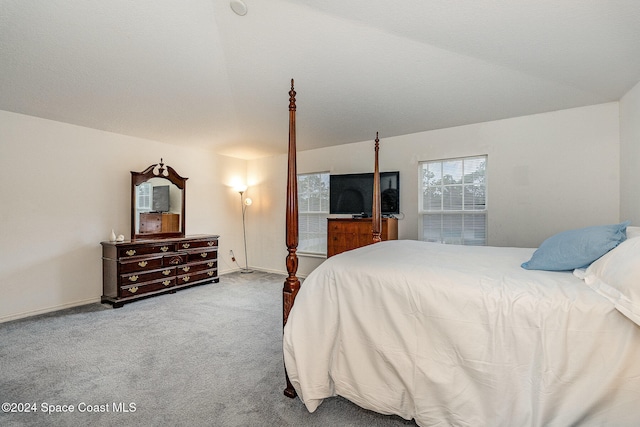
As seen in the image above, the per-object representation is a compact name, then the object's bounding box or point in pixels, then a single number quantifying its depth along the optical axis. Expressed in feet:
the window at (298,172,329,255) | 17.19
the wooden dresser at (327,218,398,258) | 13.01
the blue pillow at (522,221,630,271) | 4.88
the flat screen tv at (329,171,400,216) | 13.70
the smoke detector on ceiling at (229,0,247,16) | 7.26
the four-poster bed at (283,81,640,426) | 3.92
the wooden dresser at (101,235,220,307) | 12.26
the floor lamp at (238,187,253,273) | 19.64
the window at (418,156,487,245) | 12.60
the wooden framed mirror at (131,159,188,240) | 14.02
